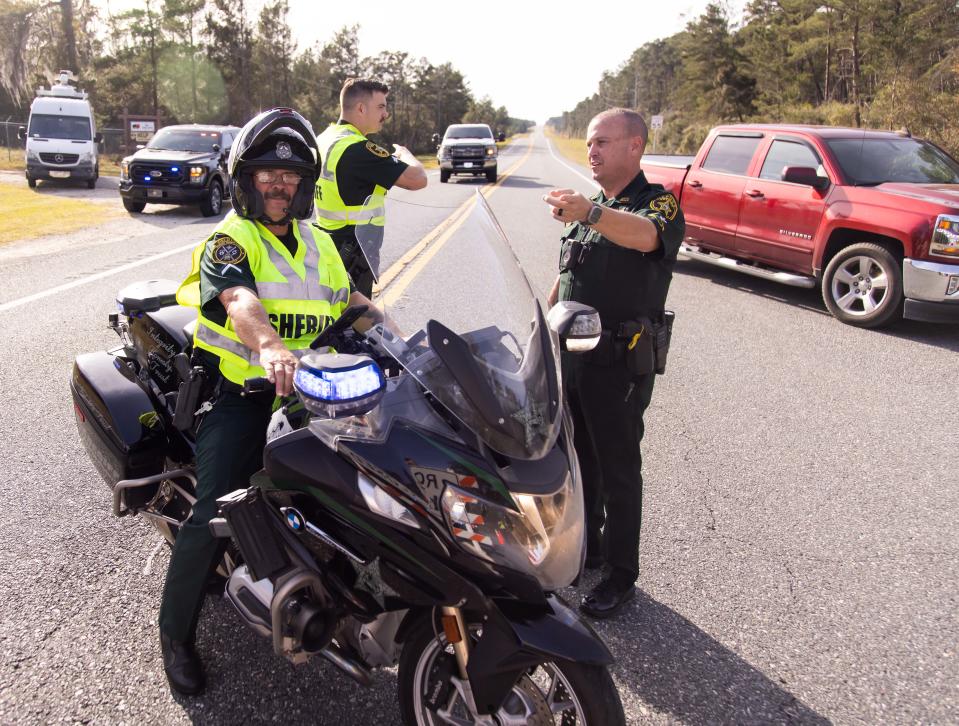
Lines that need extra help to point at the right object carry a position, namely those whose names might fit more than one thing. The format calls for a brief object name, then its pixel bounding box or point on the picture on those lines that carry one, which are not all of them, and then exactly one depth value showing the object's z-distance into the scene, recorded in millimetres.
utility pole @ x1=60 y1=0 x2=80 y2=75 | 31938
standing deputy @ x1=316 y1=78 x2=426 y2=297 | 4672
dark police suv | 14992
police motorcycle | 1865
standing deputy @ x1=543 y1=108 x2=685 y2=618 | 3068
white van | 20203
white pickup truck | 26703
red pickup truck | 7348
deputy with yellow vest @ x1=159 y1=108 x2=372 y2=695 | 2559
